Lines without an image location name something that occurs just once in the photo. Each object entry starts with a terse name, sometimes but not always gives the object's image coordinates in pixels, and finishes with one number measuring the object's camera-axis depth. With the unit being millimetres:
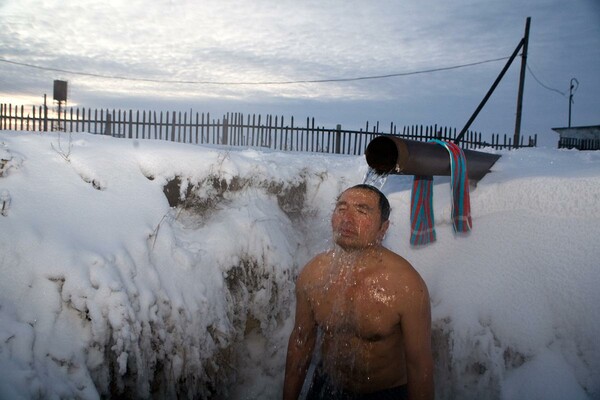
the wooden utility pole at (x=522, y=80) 12562
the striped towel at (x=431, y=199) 4180
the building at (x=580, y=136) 19453
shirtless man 2586
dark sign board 13492
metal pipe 3496
